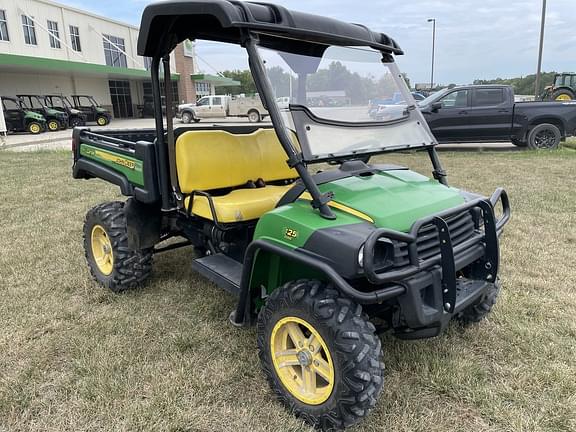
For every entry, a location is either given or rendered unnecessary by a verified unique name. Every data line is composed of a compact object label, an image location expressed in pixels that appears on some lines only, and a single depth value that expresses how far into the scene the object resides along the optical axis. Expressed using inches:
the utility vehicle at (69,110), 915.5
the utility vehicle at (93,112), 965.8
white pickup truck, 931.8
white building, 999.6
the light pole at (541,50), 705.3
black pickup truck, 421.7
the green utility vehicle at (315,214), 80.2
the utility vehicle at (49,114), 853.8
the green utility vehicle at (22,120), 805.9
